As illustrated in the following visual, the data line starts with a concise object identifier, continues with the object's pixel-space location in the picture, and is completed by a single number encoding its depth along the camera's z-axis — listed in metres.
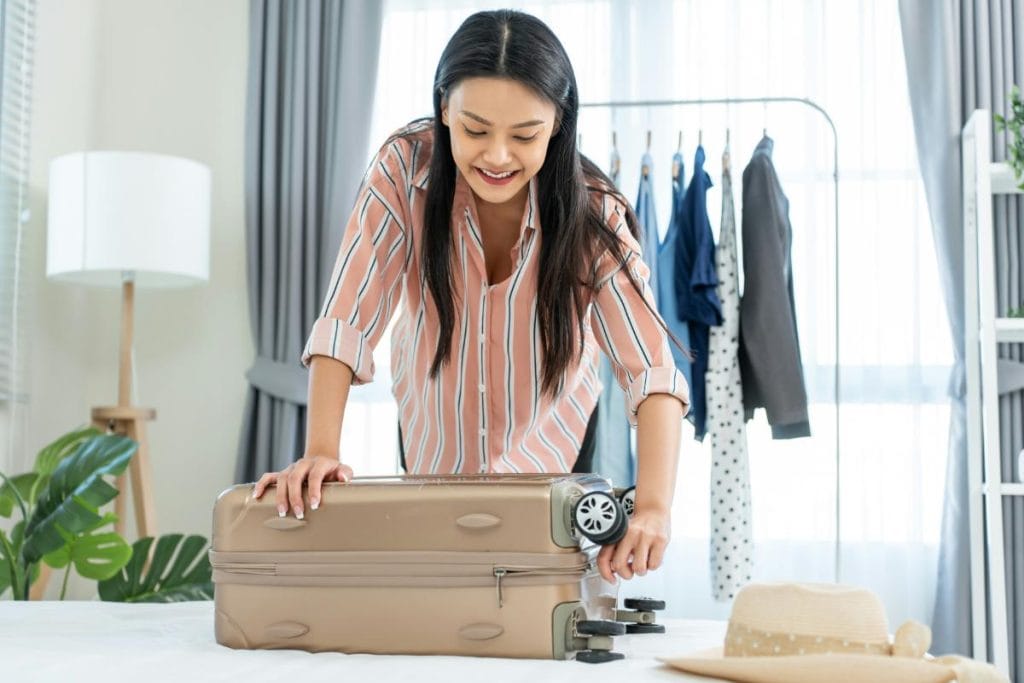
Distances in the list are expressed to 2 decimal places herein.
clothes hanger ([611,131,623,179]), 3.23
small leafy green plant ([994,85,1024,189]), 2.95
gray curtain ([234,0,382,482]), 3.50
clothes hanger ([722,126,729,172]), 3.20
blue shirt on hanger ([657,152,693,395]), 3.05
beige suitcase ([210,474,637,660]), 1.01
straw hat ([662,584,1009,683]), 0.82
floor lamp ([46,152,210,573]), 3.03
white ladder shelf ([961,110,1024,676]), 2.96
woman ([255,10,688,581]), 1.32
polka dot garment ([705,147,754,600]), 3.02
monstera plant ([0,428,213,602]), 2.46
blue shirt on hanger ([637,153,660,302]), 3.14
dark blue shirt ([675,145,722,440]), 3.04
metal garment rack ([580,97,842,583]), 3.07
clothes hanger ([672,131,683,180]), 3.18
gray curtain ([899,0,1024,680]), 3.17
